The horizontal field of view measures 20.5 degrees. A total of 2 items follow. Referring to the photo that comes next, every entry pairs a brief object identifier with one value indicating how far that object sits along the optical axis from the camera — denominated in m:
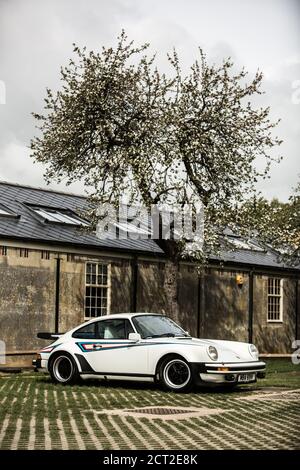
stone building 20.02
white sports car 12.79
